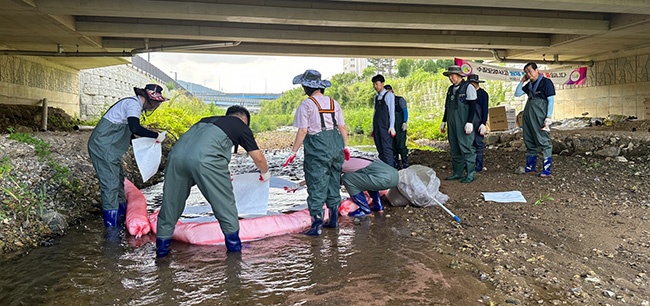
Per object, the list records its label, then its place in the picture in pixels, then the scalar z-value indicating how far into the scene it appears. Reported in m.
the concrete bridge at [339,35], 9.46
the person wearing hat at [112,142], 4.86
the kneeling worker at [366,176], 5.07
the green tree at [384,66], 57.60
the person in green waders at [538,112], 6.52
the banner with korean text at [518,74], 15.83
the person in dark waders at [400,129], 8.17
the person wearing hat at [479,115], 7.28
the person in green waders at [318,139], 4.47
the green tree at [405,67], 49.00
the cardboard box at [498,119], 14.88
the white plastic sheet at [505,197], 5.52
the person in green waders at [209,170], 3.68
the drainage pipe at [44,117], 12.38
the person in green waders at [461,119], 6.33
